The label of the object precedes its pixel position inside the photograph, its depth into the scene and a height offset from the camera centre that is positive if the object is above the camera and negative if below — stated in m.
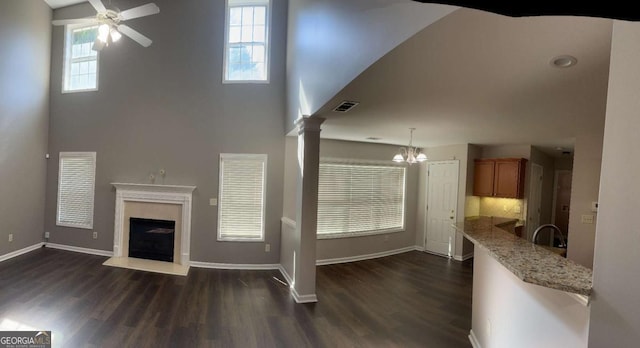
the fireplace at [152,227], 5.13 -1.23
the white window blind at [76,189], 5.60 -0.67
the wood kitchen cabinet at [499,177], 5.46 +0.02
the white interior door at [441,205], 6.03 -0.68
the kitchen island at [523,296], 1.27 -0.74
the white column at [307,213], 3.77 -0.62
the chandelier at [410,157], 4.70 +0.29
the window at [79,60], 5.72 +2.05
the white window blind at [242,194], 5.22 -0.56
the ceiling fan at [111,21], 3.26 +1.70
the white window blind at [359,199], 5.57 -0.60
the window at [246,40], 5.39 +2.47
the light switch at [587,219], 3.82 -0.51
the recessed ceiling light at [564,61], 1.66 +0.75
